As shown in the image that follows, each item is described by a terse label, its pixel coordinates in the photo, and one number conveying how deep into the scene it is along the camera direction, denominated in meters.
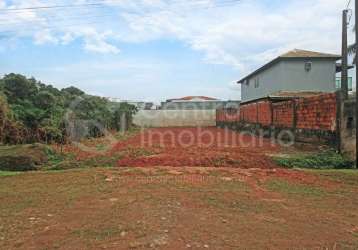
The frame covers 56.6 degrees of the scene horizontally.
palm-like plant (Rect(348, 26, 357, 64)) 16.08
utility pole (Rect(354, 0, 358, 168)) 7.61
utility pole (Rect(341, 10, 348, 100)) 10.39
